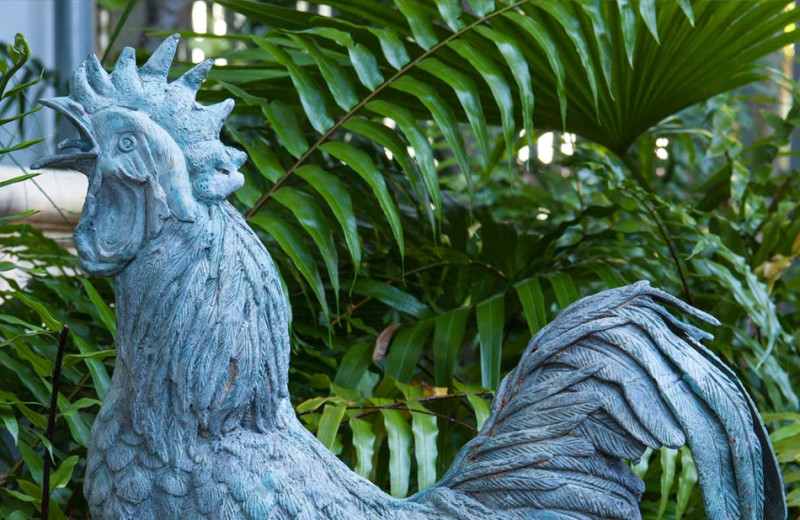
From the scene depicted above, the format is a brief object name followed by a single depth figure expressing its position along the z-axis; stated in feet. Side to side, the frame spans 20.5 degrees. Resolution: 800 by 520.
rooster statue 5.85
